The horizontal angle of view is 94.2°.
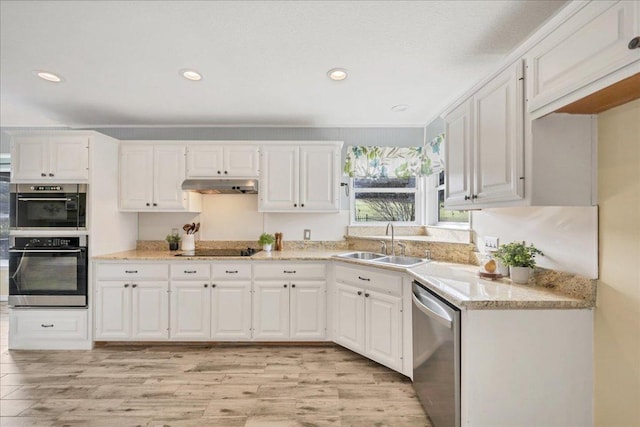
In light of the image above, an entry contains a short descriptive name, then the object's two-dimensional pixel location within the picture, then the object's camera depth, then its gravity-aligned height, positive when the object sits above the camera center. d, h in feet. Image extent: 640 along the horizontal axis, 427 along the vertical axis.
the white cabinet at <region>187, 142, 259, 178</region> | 10.85 +1.92
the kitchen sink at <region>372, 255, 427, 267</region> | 8.98 -1.40
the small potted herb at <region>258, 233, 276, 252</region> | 11.17 -1.02
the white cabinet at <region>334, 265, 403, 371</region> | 7.86 -2.83
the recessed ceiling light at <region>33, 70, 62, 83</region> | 7.83 +3.67
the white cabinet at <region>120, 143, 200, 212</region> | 10.86 +1.32
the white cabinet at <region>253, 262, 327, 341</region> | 9.70 -2.91
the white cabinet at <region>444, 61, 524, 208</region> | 5.31 +1.49
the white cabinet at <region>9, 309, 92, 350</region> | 9.59 -3.77
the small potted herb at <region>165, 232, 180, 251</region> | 11.46 -1.08
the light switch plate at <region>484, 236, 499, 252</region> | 7.56 -0.71
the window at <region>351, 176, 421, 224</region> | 12.06 +0.62
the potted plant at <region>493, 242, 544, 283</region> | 6.12 -0.91
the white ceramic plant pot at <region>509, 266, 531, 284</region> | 6.12 -1.20
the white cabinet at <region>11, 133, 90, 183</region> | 9.62 +1.74
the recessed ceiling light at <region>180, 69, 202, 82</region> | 7.75 +3.69
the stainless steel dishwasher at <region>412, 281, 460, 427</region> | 5.13 -2.75
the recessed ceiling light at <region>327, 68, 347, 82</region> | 7.60 +3.69
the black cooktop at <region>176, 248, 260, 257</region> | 10.61 -1.45
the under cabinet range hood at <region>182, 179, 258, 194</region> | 10.54 +1.01
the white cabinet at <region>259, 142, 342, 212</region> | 10.88 +1.36
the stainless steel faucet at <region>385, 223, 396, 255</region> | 9.83 -1.02
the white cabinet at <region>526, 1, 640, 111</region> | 3.51 +2.25
